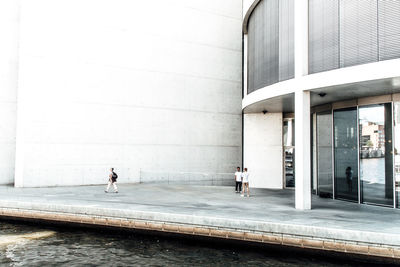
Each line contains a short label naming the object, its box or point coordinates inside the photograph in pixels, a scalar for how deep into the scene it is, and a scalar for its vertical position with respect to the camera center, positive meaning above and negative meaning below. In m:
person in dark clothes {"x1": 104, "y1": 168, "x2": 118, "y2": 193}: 19.50 -1.32
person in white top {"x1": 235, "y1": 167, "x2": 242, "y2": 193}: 20.28 -1.52
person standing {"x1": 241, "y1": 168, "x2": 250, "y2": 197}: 18.98 -1.25
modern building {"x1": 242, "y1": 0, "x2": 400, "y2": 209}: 13.21 +2.66
